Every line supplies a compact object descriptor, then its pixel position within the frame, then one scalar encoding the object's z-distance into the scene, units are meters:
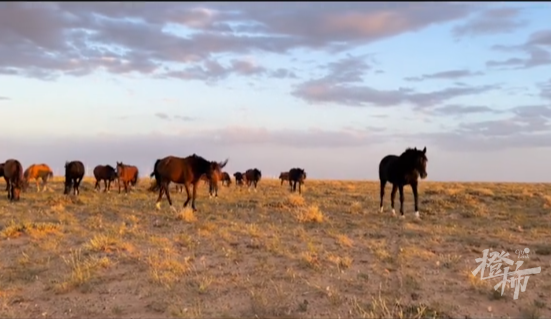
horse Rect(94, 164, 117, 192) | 30.52
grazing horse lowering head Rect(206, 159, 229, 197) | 20.98
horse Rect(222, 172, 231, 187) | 38.66
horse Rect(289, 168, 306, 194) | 34.06
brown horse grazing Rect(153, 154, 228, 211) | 20.59
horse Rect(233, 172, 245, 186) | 39.62
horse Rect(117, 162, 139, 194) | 29.28
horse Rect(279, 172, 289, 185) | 41.80
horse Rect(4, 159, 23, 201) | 22.84
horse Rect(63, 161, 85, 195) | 26.31
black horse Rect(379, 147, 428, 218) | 17.70
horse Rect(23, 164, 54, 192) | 29.76
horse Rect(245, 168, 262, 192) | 36.69
